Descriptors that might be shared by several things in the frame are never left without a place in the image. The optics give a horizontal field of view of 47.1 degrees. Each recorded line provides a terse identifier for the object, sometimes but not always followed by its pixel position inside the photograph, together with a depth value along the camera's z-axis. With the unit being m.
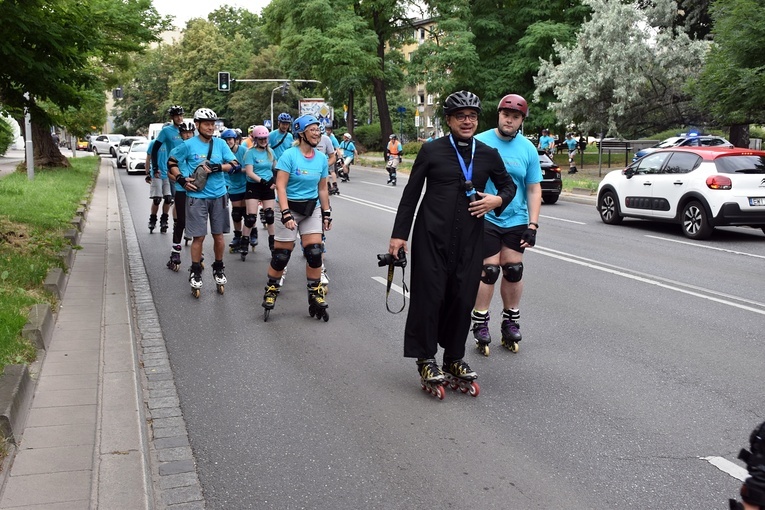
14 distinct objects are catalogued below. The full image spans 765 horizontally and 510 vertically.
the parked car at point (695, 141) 29.25
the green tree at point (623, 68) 32.97
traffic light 46.75
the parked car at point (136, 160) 36.00
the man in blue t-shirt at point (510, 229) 6.64
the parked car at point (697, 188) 14.46
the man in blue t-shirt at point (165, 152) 11.39
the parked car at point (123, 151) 42.89
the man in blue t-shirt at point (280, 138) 11.44
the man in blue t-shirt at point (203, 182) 9.14
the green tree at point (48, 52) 9.90
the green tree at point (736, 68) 20.36
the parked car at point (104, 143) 61.29
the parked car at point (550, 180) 22.59
